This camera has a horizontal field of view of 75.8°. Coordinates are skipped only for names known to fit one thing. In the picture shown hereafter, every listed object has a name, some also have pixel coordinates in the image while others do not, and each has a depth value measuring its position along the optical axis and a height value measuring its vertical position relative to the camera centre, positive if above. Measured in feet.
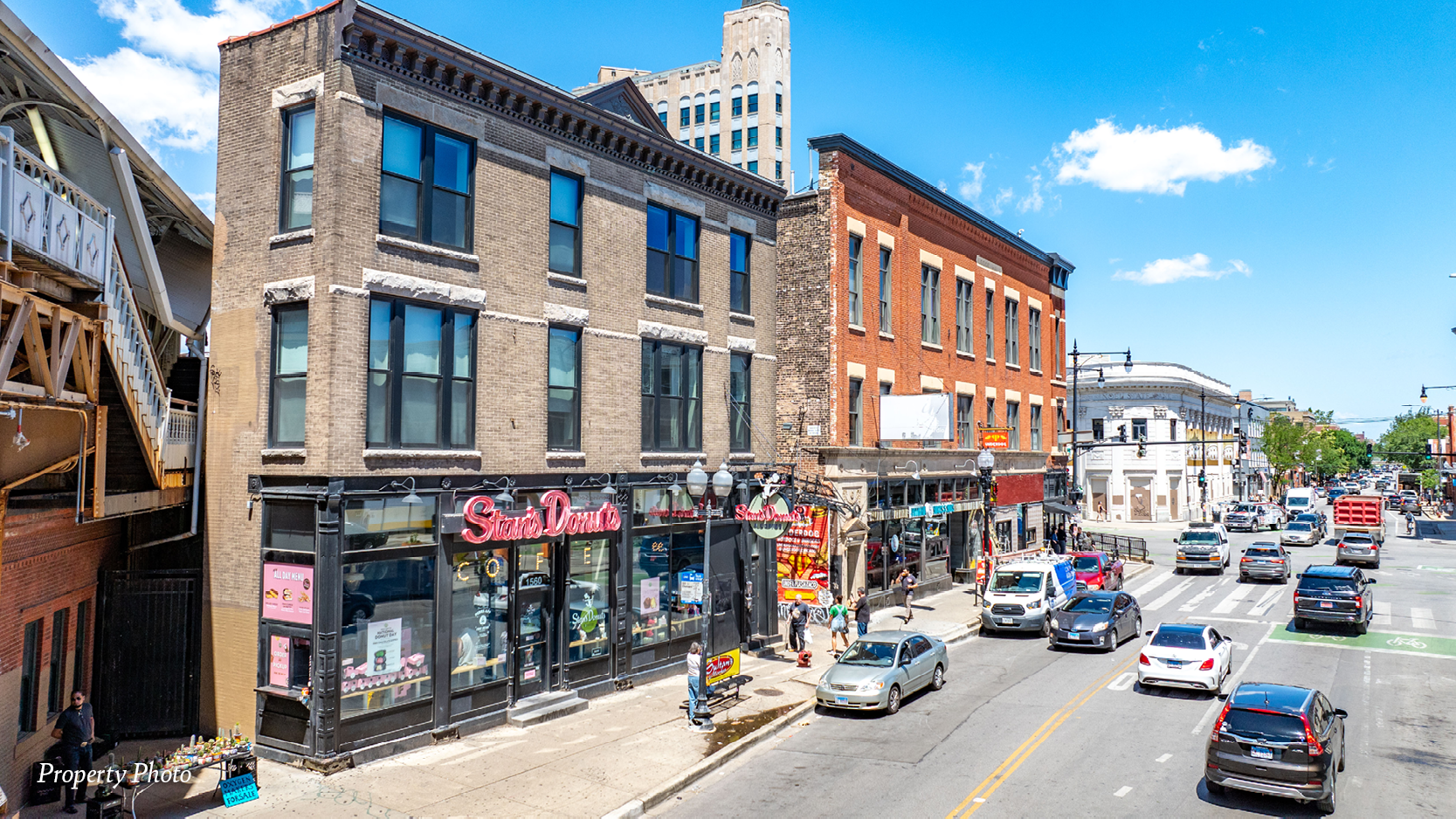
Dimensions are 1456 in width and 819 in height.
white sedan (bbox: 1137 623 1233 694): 66.18 -14.90
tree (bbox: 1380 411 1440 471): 475.72 +9.94
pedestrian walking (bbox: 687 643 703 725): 60.59 -14.95
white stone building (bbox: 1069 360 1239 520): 247.29 +3.75
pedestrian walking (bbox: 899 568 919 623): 101.88 -15.07
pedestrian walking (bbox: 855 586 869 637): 84.53 -15.01
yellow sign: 64.08 -15.18
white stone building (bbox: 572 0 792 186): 302.66 +117.43
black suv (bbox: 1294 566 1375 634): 90.02 -14.18
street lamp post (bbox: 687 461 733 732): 60.23 -9.53
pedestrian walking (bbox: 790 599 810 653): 82.94 -15.65
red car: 116.16 -15.11
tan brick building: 53.78 +3.33
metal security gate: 56.44 -12.69
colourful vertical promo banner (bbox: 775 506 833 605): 96.37 -10.51
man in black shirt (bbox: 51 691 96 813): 45.60 -14.80
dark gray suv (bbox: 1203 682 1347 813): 43.11 -13.92
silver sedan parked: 63.16 -15.67
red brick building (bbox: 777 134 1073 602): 101.30 +11.53
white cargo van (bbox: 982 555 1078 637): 93.35 -14.72
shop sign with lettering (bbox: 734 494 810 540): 78.23 -5.42
